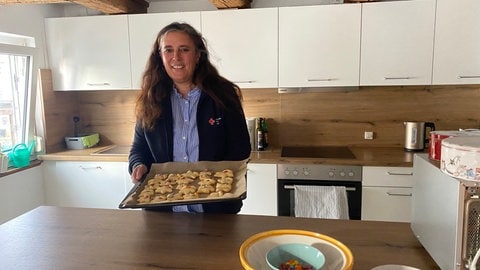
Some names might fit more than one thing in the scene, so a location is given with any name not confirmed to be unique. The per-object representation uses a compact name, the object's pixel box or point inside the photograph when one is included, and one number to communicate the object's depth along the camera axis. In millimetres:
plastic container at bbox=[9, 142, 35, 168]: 2512
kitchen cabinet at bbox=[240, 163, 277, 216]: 2430
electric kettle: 2531
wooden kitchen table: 932
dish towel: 2301
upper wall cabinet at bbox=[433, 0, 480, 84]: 2273
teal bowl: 822
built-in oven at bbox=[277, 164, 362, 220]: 2334
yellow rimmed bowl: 813
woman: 1520
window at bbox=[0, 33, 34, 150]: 2557
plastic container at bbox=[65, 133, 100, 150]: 2918
